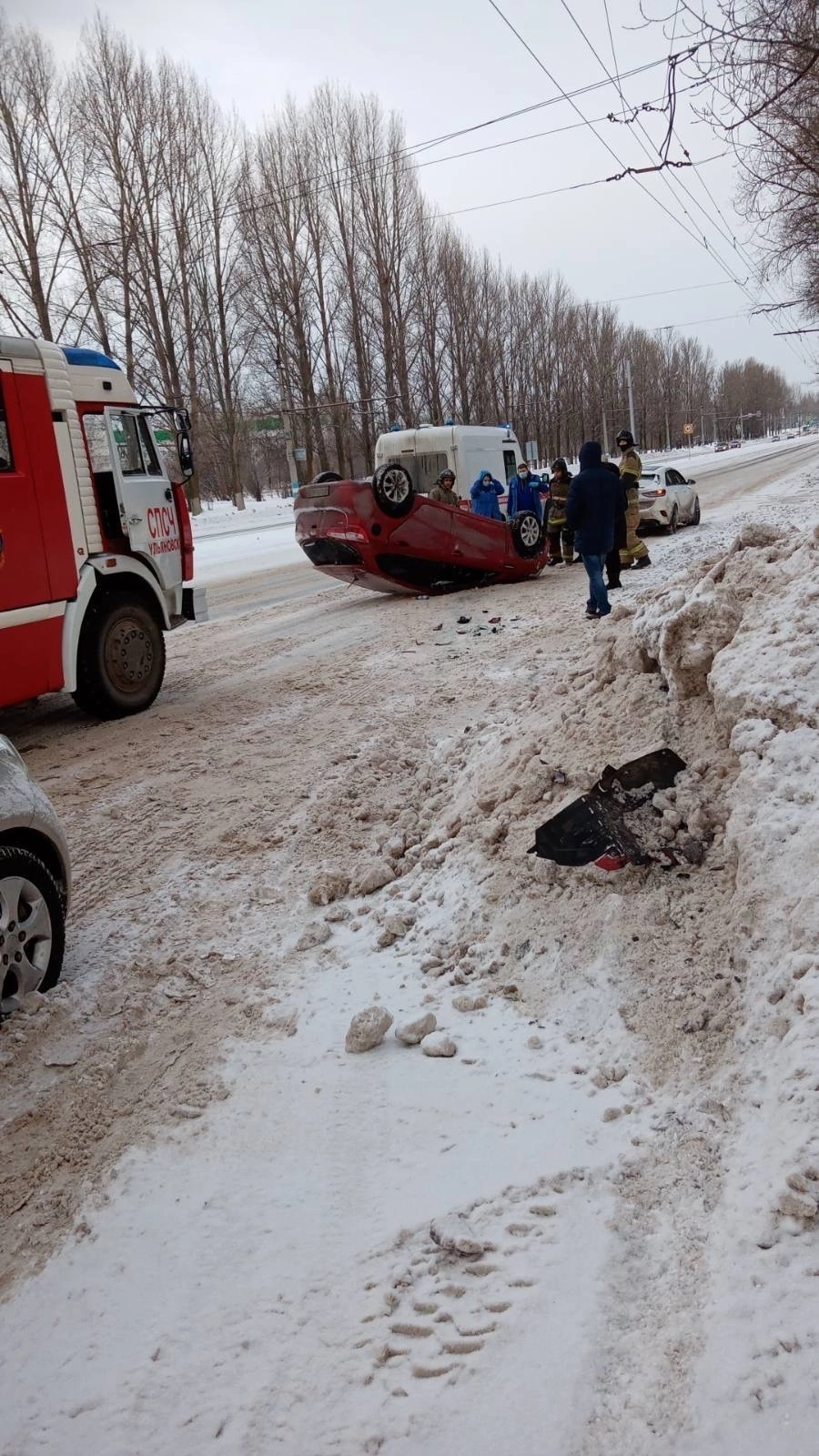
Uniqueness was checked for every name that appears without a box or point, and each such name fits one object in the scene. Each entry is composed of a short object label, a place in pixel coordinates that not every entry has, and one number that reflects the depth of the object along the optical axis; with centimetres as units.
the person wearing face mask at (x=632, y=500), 1388
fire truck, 684
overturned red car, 1189
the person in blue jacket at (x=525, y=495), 1530
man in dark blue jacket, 1023
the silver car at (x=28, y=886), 361
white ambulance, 1750
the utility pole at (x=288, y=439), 4212
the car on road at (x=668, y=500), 1858
